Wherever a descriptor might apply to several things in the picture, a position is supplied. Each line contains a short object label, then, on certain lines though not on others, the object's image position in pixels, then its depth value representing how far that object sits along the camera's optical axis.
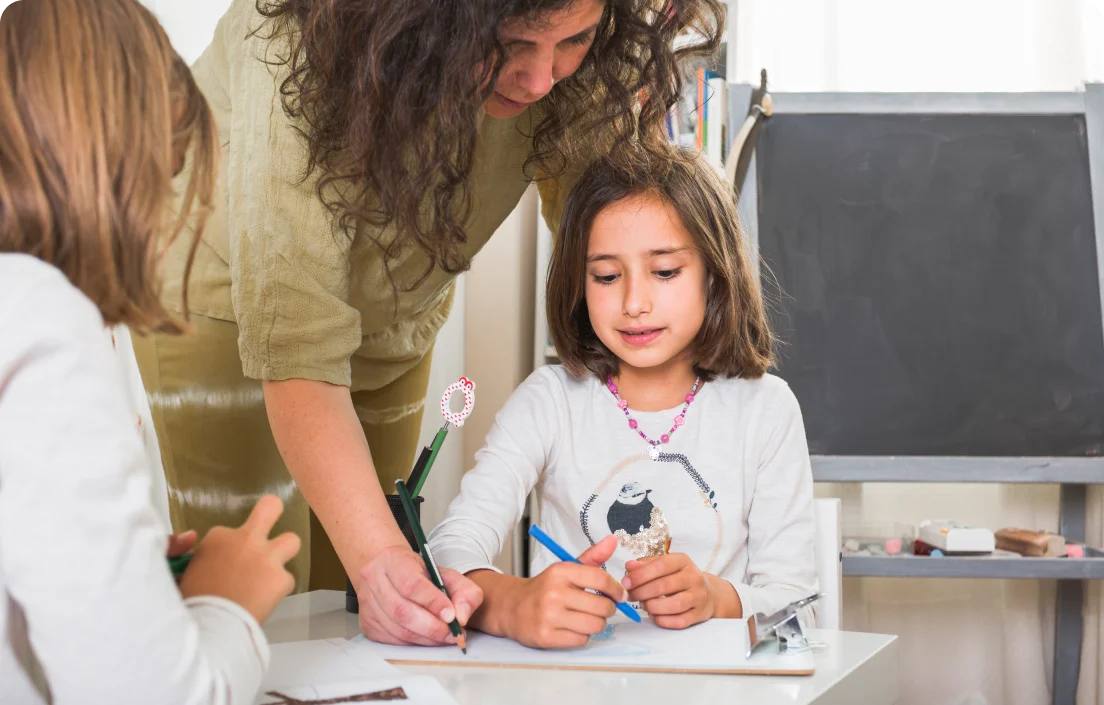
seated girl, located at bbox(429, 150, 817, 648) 1.05
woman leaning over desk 0.76
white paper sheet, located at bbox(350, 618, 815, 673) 0.63
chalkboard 1.65
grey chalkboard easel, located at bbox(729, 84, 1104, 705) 1.57
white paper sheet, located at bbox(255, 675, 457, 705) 0.52
